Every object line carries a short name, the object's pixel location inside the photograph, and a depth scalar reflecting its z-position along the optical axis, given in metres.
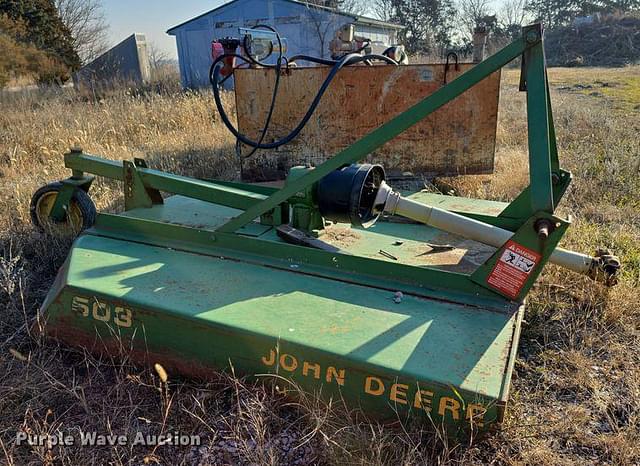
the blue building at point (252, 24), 14.91
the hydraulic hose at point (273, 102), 3.35
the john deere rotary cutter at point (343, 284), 1.75
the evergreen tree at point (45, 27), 21.16
